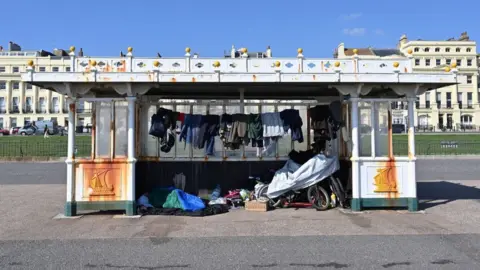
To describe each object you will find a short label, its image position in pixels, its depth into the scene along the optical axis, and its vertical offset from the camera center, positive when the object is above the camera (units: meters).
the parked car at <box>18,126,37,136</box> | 59.23 +2.20
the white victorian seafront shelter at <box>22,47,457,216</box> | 8.59 +1.10
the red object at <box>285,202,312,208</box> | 9.57 -1.37
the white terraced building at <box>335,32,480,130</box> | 82.56 +10.76
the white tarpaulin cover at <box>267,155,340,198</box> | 9.34 -0.69
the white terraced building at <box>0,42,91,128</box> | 81.94 +9.17
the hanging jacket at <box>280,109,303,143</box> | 9.95 +0.54
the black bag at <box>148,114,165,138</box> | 9.60 +0.43
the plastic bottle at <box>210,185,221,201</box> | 10.07 -1.19
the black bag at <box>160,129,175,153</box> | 10.06 +0.11
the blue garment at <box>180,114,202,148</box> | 10.06 +0.39
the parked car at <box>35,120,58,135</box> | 61.53 +2.91
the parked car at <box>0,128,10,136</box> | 63.58 +2.21
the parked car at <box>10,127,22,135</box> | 64.78 +2.38
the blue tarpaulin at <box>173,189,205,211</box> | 9.15 -1.26
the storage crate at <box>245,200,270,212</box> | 9.28 -1.37
